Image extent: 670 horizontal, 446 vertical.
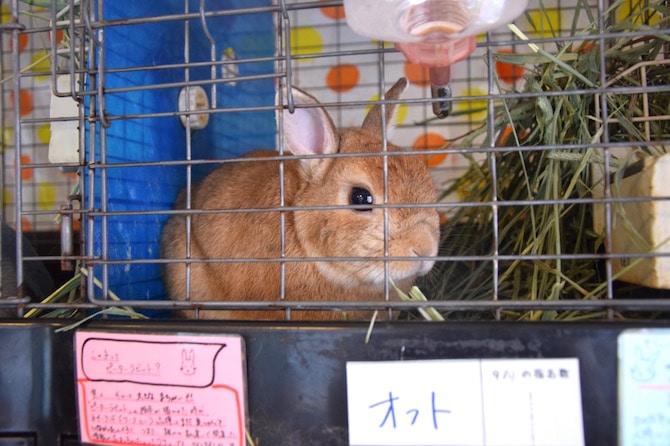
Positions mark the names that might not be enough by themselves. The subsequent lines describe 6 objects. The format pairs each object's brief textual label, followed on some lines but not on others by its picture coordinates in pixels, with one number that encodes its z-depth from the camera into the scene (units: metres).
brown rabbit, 0.48
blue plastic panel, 0.49
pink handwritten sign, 0.38
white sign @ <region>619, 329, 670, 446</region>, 0.34
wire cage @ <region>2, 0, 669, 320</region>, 0.39
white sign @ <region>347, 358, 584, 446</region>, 0.35
